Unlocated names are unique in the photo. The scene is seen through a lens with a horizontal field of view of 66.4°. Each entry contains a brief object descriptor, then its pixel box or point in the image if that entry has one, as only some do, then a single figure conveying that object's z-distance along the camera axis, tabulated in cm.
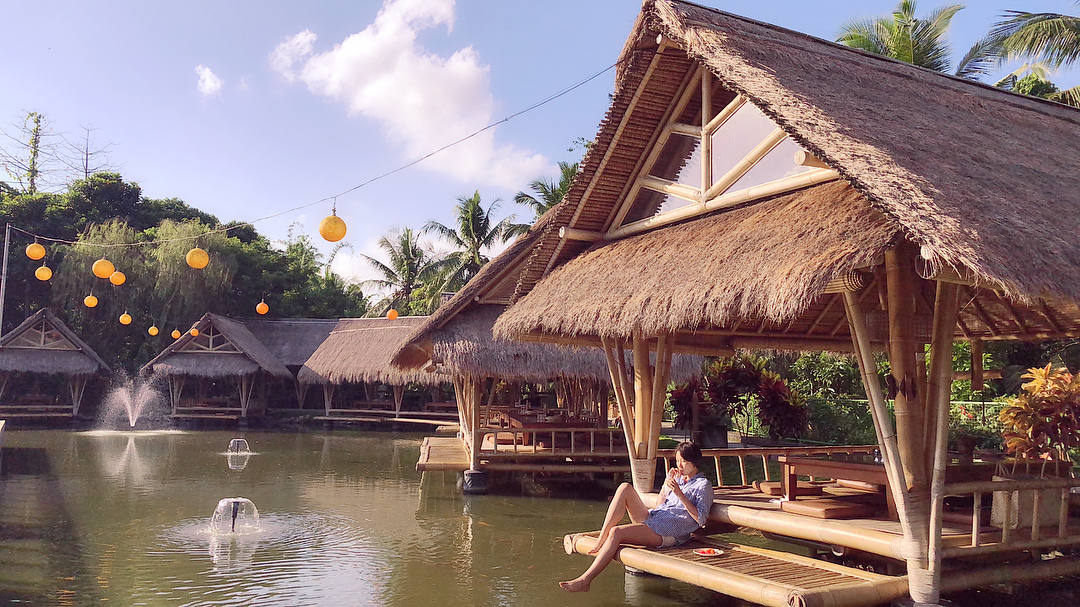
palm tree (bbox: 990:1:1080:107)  1498
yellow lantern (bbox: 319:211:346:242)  798
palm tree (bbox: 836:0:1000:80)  1719
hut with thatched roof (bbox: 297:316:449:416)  2227
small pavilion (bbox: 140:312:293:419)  2358
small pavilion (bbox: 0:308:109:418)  2297
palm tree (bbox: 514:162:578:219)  2457
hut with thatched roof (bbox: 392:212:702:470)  1194
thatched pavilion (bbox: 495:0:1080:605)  438
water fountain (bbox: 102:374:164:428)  2580
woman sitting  561
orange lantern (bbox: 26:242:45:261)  1304
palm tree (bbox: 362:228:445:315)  3325
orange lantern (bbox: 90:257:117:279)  1213
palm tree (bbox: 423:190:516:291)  3020
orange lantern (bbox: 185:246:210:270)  1023
